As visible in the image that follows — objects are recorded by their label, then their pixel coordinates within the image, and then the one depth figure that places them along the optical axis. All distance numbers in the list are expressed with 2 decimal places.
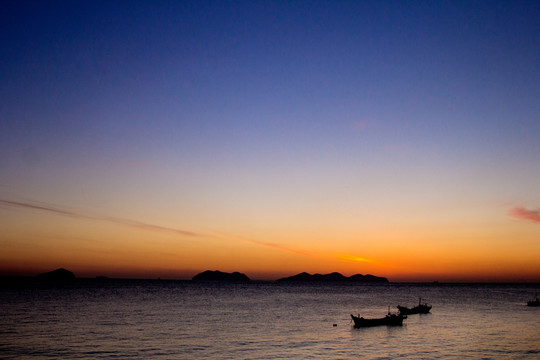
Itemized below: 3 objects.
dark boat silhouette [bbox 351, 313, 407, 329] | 53.78
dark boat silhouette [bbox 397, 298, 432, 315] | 73.69
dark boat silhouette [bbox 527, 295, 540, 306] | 96.44
